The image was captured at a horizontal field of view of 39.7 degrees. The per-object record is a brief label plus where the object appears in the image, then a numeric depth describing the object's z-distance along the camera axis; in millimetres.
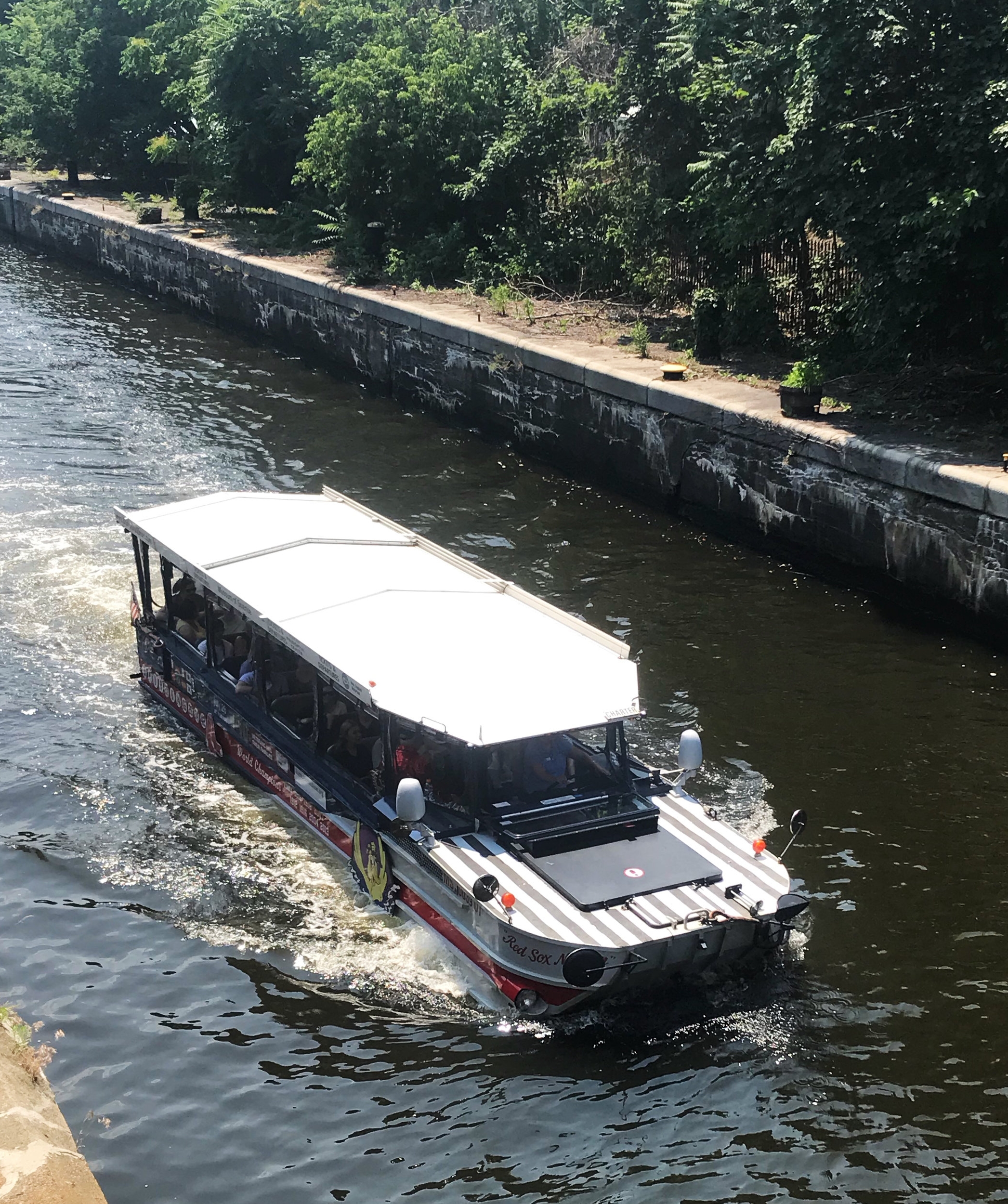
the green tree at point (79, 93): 43812
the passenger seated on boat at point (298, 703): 12117
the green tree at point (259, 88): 34000
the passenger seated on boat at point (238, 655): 13227
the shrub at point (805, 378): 18234
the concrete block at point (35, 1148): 6992
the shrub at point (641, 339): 22391
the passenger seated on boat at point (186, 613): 14078
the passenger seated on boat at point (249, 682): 12570
